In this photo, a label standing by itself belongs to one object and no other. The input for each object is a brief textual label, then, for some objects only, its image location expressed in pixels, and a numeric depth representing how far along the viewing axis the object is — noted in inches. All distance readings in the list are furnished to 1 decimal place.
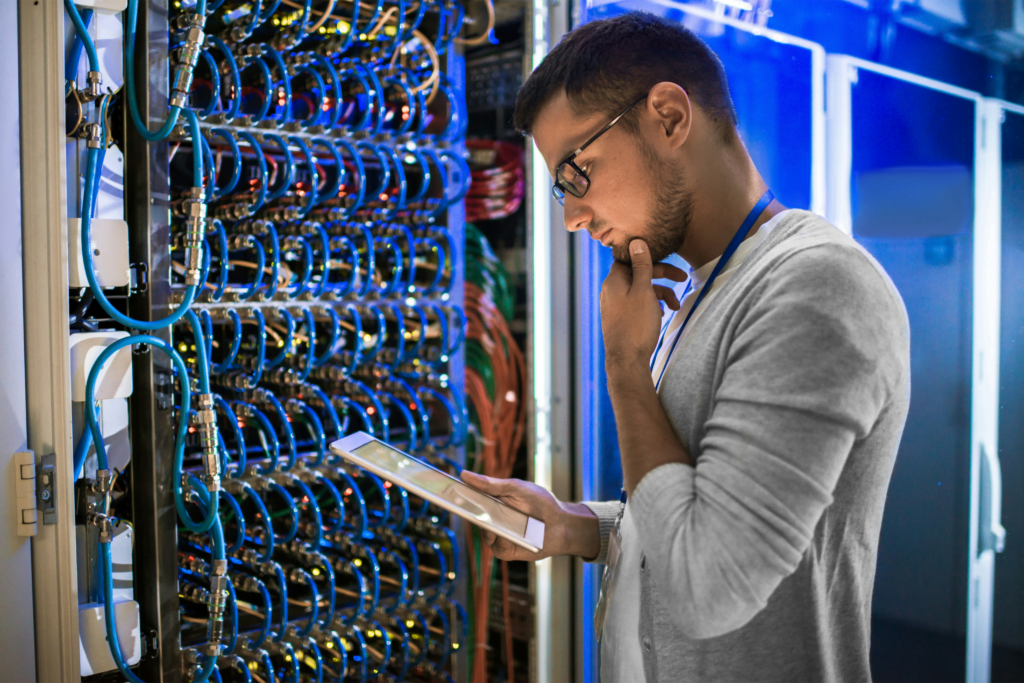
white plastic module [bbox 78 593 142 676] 60.1
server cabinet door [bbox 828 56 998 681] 63.3
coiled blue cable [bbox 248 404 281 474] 70.5
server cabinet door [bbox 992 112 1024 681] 59.9
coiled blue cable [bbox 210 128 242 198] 67.0
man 32.2
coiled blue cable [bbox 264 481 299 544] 71.4
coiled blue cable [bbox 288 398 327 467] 73.1
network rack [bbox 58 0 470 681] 62.6
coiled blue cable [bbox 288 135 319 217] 72.6
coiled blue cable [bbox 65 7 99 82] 59.2
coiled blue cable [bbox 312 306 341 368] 74.5
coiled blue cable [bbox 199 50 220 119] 65.6
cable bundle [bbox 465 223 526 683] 92.4
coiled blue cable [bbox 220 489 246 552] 67.6
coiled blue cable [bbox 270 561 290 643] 69.1
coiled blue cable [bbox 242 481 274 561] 68.3
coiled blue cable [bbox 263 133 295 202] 70.7
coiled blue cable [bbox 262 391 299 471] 70.5
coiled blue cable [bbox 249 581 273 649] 68.4
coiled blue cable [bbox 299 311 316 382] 72.6
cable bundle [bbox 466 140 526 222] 92.0
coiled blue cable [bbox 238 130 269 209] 68.4
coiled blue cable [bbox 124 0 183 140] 60.3
